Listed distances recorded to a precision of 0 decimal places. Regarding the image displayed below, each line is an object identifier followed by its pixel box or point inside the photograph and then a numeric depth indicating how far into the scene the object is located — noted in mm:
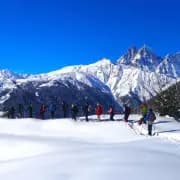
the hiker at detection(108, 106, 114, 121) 27892
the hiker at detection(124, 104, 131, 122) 26616
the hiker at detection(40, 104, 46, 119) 31013
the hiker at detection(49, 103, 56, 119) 30446
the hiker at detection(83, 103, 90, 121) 28173
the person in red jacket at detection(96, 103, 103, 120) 28506
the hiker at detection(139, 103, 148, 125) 25158
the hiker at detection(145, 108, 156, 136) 20814
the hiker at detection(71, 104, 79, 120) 28318
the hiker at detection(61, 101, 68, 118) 31066
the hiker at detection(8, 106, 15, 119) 32696
